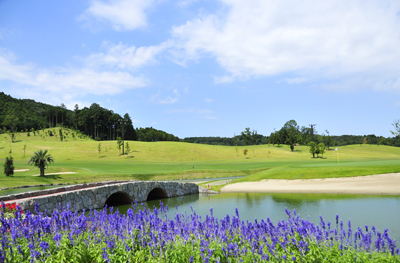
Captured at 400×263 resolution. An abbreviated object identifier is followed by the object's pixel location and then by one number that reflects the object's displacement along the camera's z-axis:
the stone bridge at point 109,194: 15.52
